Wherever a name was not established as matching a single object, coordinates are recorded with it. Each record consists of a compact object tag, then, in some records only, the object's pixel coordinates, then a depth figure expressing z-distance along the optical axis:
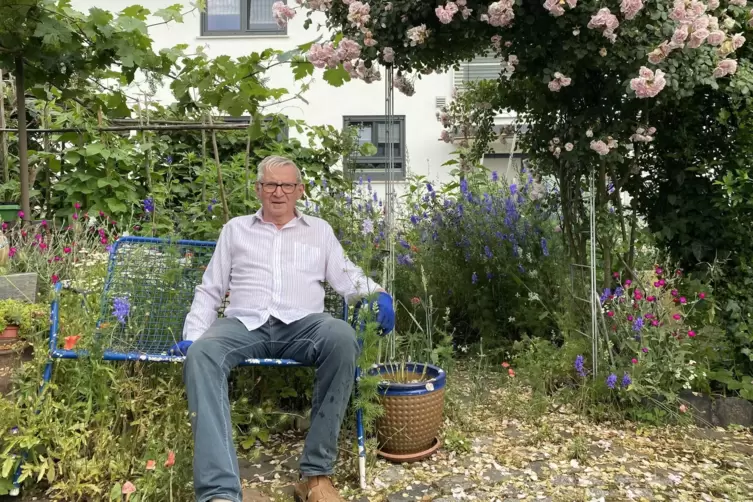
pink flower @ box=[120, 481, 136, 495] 1.75
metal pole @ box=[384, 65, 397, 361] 2.85
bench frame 2.19
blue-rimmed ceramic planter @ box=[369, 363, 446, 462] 2.41
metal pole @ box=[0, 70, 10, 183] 5.12
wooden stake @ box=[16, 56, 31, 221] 3.73
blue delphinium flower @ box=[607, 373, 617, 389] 2.73
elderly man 1.97
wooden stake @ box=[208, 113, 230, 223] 3.46
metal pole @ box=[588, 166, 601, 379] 2.96
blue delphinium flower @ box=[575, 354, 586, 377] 2.86
